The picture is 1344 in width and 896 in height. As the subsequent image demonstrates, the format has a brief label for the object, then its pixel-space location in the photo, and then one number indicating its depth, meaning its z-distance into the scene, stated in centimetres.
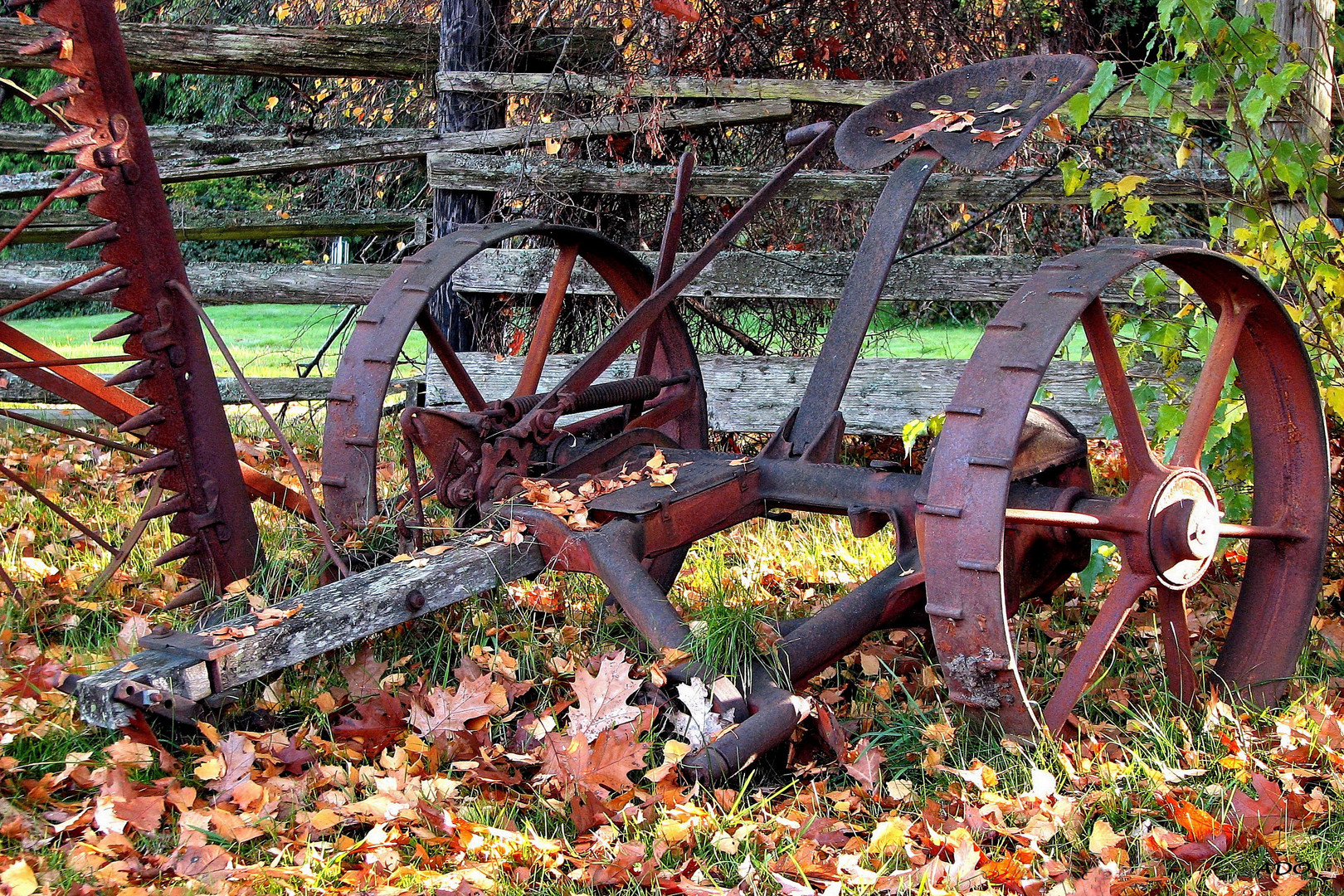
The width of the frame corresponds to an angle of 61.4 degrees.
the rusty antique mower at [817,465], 230
